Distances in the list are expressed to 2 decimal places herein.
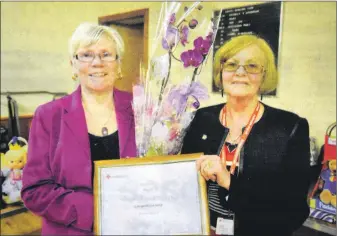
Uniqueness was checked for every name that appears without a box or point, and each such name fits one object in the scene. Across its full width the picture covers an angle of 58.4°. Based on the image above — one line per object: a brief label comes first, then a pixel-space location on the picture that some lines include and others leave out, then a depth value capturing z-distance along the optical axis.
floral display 0.88
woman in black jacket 0.85
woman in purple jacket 0.87
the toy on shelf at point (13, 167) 1.06
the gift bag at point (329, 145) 0.96
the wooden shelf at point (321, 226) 0.98
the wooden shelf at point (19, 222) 1.10
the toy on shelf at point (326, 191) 0.98
